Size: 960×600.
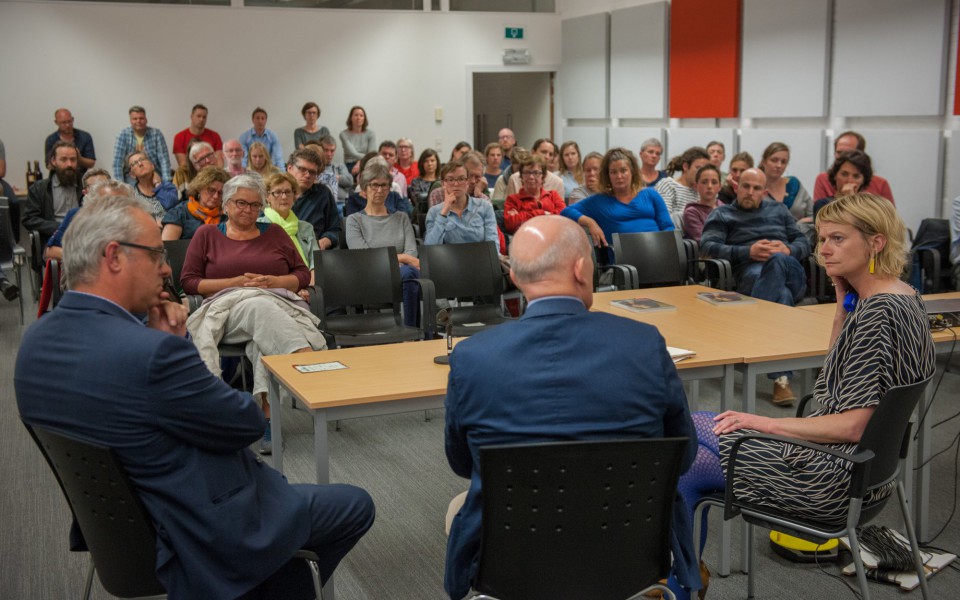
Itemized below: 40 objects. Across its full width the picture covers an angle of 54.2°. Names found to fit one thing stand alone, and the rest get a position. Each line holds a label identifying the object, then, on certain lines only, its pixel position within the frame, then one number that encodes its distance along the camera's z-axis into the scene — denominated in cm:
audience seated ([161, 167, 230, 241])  571
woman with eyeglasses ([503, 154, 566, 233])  728
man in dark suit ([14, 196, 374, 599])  207
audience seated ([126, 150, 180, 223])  689
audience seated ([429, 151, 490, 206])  717
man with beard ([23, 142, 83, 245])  800
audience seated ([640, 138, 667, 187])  876
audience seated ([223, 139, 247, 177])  869
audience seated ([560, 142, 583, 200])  957
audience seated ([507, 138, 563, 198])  867
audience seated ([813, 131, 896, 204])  721
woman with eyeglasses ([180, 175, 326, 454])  467
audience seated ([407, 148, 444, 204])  1004
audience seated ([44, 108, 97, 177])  1101
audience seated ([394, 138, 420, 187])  1152
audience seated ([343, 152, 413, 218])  679
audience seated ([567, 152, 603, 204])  726
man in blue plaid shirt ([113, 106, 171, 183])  1111
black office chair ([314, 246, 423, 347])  535
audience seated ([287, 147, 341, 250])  664
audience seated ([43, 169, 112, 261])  481
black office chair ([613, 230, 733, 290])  604
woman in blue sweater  667
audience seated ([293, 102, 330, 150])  1237
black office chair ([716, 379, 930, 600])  248
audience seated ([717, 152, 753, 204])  734
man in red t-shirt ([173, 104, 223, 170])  1175
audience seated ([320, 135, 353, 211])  1073
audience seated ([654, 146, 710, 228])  751
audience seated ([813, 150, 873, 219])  653
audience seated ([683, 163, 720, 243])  684
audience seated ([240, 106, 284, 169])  1212
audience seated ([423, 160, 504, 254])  635
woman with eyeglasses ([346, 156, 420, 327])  600
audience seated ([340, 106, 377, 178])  1259
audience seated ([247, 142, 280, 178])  870
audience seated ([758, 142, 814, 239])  711
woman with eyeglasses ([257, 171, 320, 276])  579
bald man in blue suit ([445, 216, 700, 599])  199
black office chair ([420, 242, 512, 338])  551
